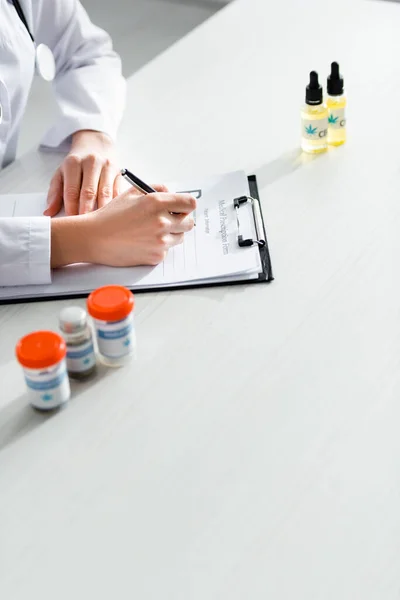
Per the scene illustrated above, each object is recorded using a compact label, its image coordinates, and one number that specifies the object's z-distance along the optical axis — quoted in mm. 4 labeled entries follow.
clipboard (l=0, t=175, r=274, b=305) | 1402
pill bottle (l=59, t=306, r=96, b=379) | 1284
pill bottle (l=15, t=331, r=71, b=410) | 1251
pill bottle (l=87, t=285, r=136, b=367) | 1290
